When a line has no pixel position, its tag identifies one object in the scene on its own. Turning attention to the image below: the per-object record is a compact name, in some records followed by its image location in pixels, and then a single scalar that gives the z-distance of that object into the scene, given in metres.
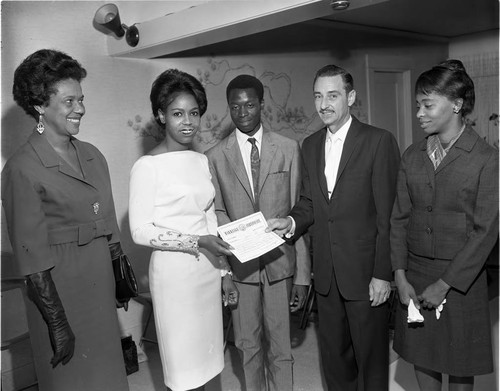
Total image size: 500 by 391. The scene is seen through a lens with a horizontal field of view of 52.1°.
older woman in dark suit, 2.13
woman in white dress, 2.43
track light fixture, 3.70
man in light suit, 2.81
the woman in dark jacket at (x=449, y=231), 2.20
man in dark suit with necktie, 2.53
